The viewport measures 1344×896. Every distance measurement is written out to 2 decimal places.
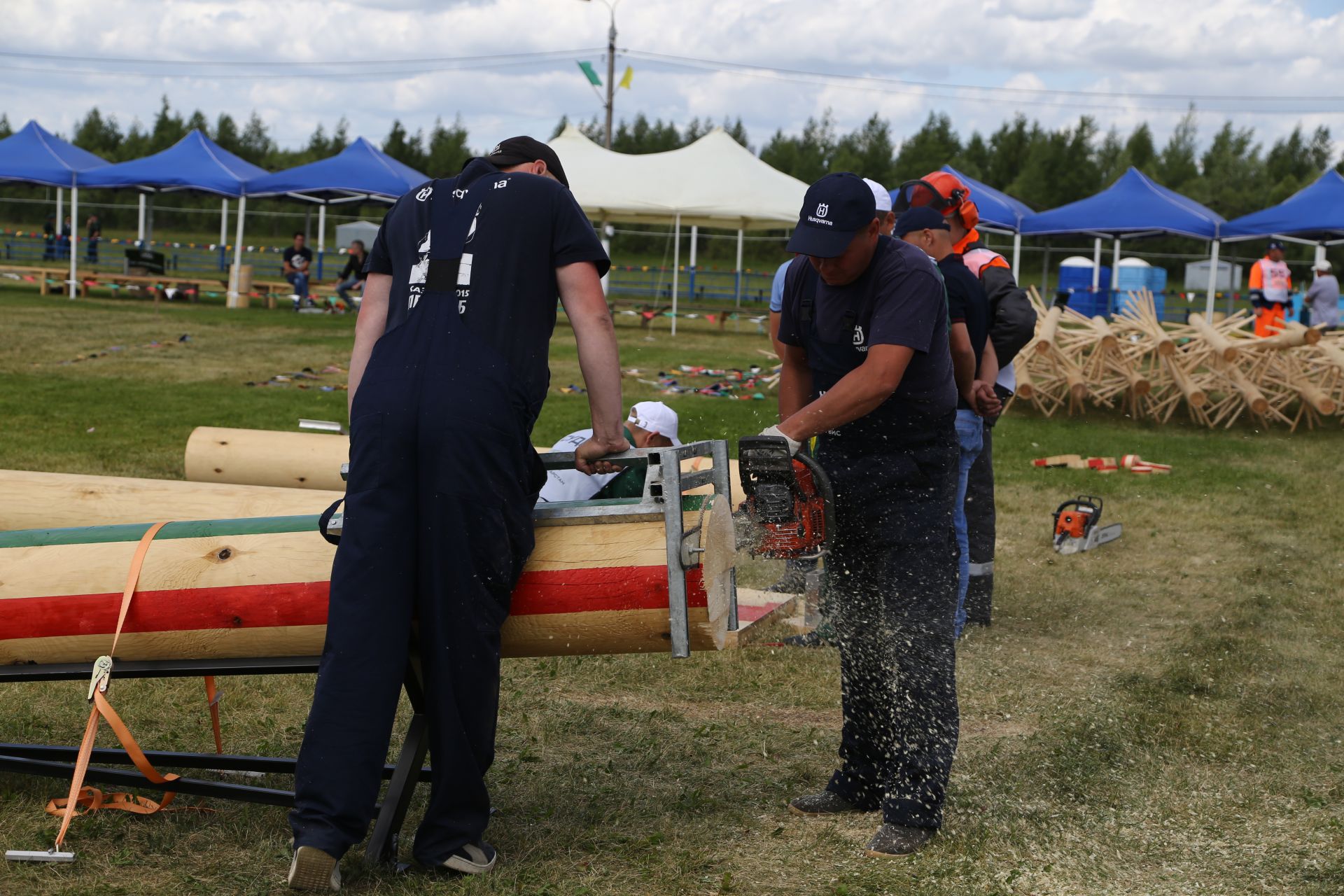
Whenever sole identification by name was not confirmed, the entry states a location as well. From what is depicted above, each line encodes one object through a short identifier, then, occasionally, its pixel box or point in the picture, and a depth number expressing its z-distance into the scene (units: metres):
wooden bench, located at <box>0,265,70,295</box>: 24.47
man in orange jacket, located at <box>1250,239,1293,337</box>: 18.80
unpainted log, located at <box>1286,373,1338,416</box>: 12.72
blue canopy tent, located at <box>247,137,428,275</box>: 24.33
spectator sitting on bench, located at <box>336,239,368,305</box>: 23.81
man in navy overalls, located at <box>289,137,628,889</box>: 3.07
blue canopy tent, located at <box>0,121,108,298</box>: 23.84
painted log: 3.29
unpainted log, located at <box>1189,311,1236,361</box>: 12.77
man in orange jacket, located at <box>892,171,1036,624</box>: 5.50
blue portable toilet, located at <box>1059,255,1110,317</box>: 29.25
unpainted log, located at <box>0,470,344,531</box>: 5.02
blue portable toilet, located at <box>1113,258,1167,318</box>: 41.44
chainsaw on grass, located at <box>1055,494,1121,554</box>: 7.64
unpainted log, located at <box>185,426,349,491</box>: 6.47
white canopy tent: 22.64
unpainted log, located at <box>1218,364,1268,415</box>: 12.71
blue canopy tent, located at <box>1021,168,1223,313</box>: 22.66
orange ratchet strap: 3.35
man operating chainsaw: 3.54
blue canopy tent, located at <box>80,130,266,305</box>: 23.77
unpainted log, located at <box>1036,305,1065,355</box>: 13.00
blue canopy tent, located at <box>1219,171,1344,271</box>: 21.00
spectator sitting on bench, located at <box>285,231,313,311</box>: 24.38
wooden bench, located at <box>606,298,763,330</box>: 22.91
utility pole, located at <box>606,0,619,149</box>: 35.47
